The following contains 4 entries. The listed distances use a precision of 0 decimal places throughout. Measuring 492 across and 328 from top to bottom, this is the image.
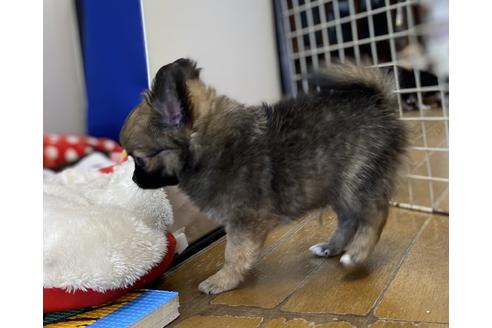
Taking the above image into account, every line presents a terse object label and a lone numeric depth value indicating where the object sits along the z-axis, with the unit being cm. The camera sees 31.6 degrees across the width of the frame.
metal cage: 89
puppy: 66
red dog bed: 62
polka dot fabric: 90
